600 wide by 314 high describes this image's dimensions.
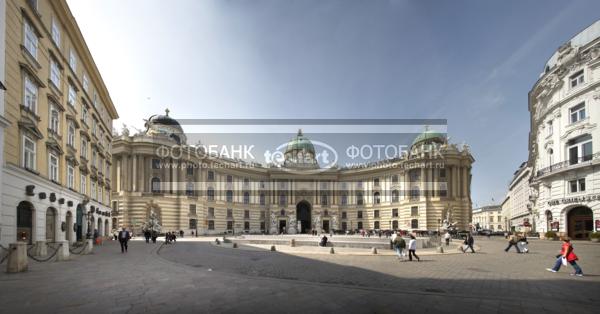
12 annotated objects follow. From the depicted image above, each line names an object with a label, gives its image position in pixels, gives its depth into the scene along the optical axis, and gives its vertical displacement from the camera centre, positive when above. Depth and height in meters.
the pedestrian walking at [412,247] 20.88 -3.83
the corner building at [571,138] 37.97 +5.22
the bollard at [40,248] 18.80 -3.36
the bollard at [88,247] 23.84 -4.25
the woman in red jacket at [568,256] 14.83 -3.20
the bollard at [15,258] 14.03 -2.90
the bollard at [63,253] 18.88 -3.63
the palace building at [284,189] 64.25 -1.09
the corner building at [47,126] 19.06 +4.35
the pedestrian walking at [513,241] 26.39 -4.51
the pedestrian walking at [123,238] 25.69 -3.89
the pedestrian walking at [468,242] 27.05 -4.65
